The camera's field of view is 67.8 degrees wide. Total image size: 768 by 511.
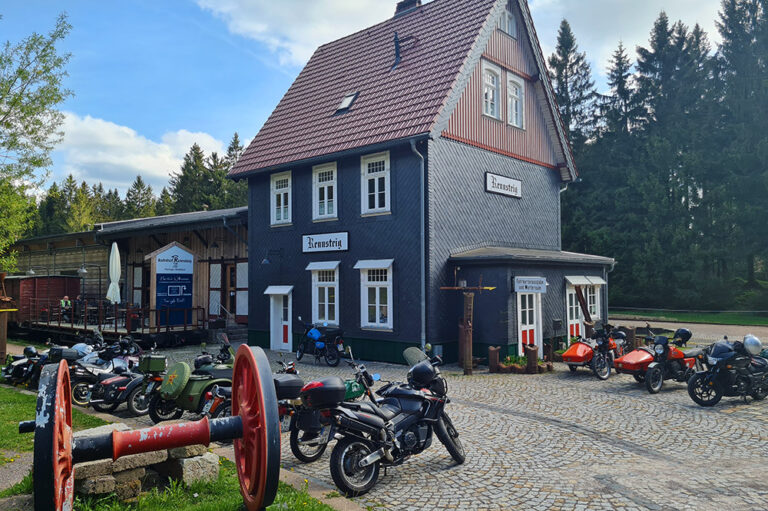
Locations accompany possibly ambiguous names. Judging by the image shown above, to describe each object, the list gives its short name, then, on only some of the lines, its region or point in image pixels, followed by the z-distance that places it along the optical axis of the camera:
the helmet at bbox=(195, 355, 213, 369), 9.24
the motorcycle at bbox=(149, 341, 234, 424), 8.19
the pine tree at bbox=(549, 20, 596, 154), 45.31
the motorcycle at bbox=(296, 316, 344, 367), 15.03
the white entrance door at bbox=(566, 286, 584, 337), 17.14
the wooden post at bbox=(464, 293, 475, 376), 13.33
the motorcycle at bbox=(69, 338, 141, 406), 9.95
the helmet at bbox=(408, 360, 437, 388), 6.52
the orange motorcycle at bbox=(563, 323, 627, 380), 12.46
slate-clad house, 14.99
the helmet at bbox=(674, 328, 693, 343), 11.80
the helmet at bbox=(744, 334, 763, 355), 9.91
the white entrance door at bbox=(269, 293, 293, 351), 18.25
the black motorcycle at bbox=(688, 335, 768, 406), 9.76
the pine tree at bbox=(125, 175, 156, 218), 70.08
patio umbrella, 19.09
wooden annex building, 19.89
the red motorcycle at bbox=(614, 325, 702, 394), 10.96
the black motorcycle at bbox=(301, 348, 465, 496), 5.67
